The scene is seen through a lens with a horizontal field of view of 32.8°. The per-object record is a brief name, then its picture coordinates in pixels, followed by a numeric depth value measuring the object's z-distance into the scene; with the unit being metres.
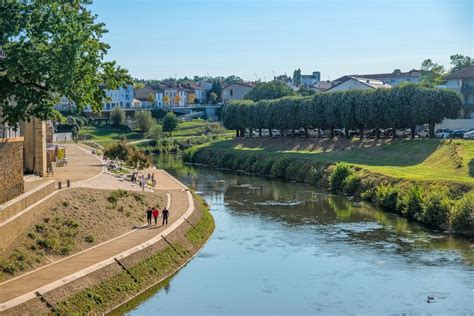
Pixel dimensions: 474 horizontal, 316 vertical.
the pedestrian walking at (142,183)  64.31
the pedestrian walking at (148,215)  49.56
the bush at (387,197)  63.80
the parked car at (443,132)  94.12
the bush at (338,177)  77.44
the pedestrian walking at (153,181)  70.86
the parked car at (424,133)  95.34
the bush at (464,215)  52.02
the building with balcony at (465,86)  112.00
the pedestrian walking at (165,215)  49.15
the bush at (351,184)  74.19
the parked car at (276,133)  122.95
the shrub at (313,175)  84.62
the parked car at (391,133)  99.31
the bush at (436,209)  54.97
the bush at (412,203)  58.67
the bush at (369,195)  69.09
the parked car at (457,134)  92.23
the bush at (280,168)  94.19
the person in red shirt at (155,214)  49.34
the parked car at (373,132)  102.25
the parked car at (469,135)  88.97
